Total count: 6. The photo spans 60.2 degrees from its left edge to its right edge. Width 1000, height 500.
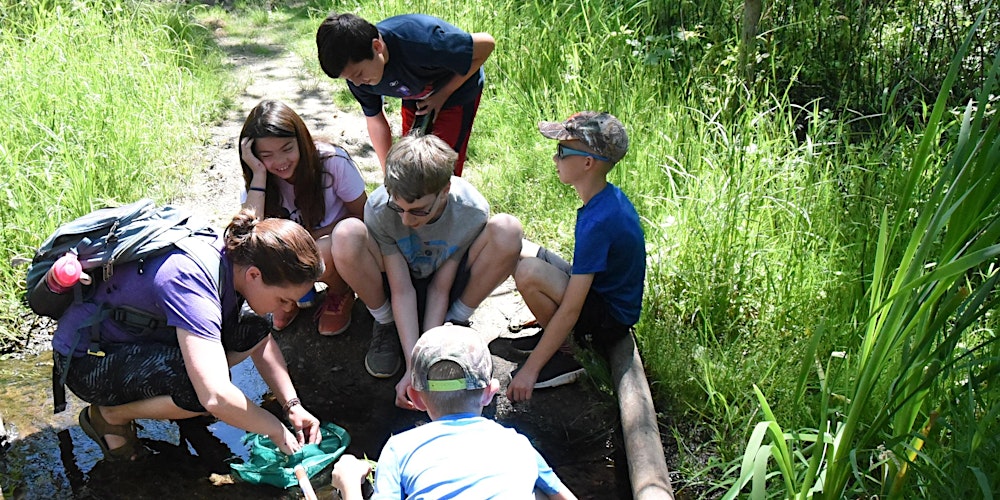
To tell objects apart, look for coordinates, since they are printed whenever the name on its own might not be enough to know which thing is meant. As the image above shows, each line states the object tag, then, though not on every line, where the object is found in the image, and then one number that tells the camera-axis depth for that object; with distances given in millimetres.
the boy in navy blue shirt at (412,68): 3381
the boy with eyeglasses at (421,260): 3246
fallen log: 2553
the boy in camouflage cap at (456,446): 1912
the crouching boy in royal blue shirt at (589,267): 3035
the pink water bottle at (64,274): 2568
